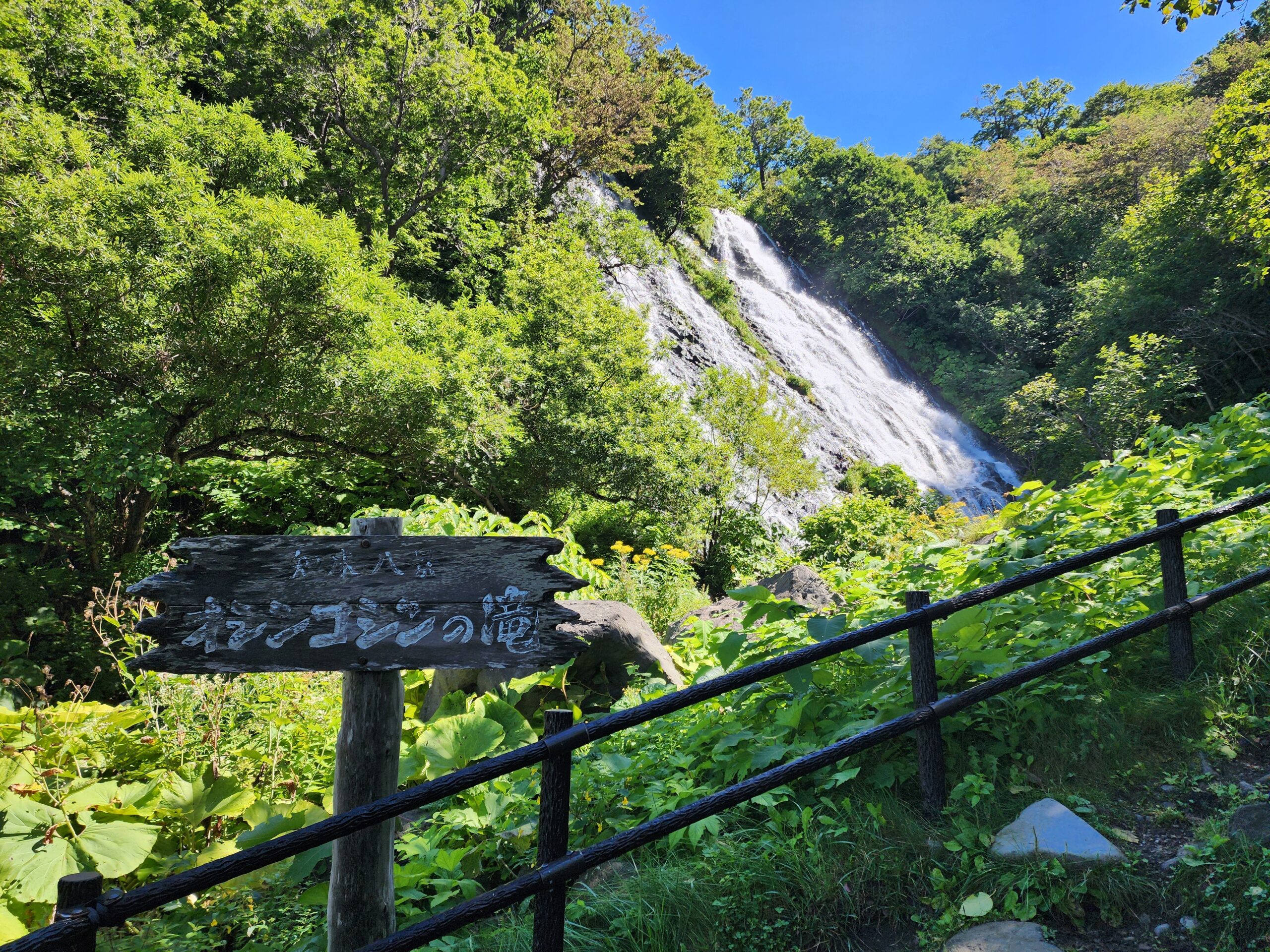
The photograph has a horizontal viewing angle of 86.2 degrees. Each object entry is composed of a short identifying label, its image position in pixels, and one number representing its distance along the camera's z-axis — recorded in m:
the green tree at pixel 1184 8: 4.78
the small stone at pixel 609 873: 2.40
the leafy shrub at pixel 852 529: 12.17
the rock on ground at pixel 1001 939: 1.76
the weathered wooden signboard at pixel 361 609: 1.74
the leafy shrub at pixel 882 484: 17.05
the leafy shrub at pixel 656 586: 7.05
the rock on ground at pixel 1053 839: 1.95
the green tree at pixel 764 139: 32.59
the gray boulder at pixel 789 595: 5.67
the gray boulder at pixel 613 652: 4.37
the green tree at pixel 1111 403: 14.05
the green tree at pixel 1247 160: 10.02
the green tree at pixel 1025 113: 37.84
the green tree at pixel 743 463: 11.30
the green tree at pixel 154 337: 5.71
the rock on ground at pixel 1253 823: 1.95
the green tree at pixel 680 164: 21.48
